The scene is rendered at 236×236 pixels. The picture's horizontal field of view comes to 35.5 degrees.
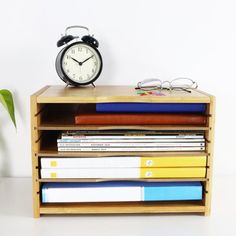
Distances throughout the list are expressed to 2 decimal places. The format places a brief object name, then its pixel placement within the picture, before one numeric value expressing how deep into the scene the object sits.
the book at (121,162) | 0.93
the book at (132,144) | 0.93
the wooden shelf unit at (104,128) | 0.90
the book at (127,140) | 0.93
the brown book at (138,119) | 0.93
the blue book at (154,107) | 0.93
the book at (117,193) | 0.95
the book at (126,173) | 0.93
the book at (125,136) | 0.93
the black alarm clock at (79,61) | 1.05
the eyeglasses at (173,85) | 1.06
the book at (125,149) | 0.93
